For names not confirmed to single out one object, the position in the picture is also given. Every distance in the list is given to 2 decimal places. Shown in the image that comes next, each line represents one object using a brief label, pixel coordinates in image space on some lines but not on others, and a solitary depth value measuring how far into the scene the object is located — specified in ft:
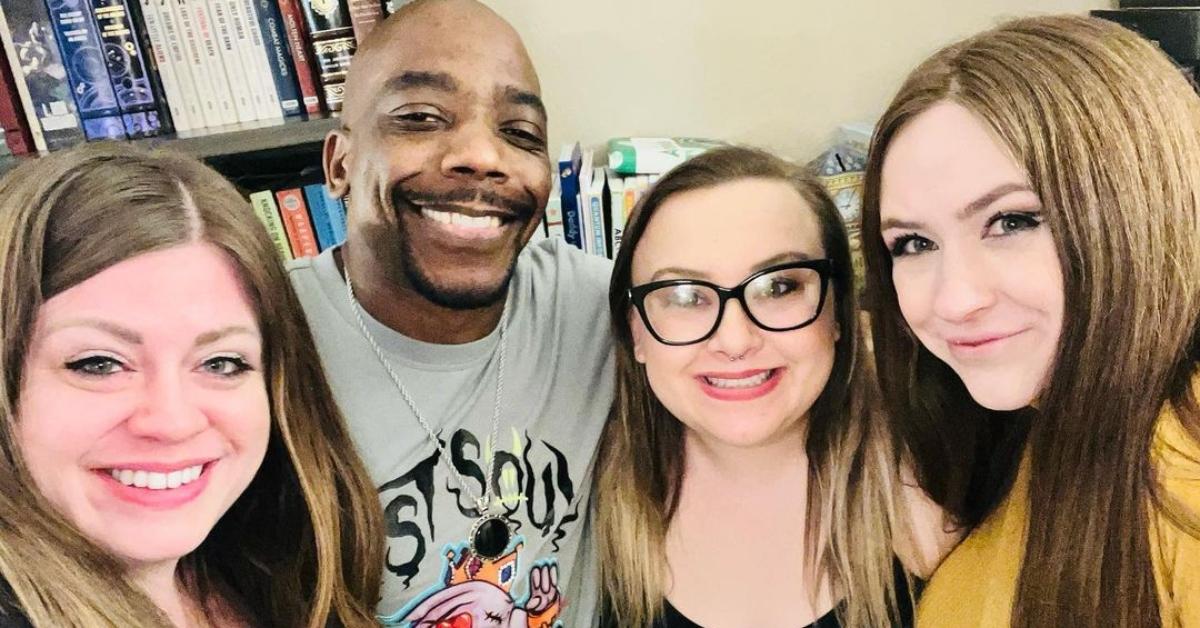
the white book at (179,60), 4.81
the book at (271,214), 5.23
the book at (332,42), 5.05
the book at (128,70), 4.72
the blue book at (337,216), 5.38
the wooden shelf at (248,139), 4.81
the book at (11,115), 4.66
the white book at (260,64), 4.97
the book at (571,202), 6.00
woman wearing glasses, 3.72
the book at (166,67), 4.79
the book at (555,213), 5.98
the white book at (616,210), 5.93
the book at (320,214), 5.33
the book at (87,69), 4.63
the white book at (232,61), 4.91
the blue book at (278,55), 4.99
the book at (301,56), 5.04
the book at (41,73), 4.60
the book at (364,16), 5.09
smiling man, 3.95
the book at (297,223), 5.30
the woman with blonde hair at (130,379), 2.61
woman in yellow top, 2.66
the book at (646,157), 6.10
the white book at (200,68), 4.84
